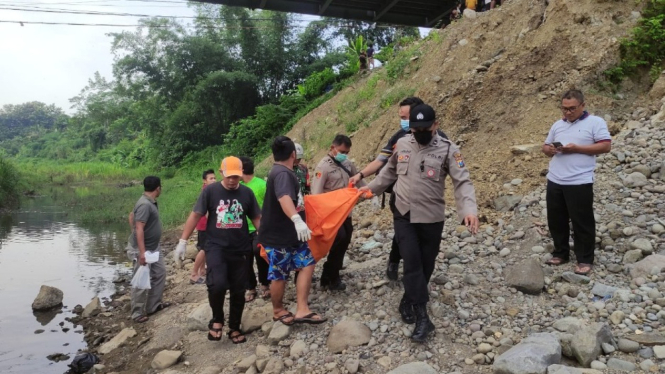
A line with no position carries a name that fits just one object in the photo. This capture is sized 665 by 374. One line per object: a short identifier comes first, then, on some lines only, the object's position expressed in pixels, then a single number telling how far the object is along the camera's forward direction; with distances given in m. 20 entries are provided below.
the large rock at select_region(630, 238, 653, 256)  4.65
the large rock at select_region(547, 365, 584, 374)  3.09
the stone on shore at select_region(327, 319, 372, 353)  4.02
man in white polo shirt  4.50
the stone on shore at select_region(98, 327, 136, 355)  5.57
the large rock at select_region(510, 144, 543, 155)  7.18
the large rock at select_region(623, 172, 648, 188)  5.74
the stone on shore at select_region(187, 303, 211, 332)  5.20
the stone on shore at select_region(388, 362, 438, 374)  3.45
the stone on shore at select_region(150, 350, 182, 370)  4.57
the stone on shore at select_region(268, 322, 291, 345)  4.30
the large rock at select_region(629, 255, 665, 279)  4.26
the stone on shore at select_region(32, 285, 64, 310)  7.25
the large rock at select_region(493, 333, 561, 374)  3.21
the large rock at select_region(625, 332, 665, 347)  3.43
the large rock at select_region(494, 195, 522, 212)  6.32
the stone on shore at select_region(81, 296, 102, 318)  6.94
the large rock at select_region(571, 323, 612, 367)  3.36
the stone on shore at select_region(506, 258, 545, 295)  4.39
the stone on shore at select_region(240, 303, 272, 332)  4.74
